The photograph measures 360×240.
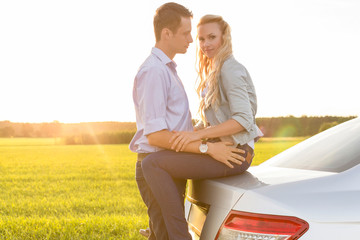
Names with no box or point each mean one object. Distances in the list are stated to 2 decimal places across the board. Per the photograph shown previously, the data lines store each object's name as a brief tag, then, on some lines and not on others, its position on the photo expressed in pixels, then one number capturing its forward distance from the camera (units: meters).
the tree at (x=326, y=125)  55.89
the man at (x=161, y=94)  2.77
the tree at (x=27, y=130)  94.69
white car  2.05
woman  2.65
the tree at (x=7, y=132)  94.00
